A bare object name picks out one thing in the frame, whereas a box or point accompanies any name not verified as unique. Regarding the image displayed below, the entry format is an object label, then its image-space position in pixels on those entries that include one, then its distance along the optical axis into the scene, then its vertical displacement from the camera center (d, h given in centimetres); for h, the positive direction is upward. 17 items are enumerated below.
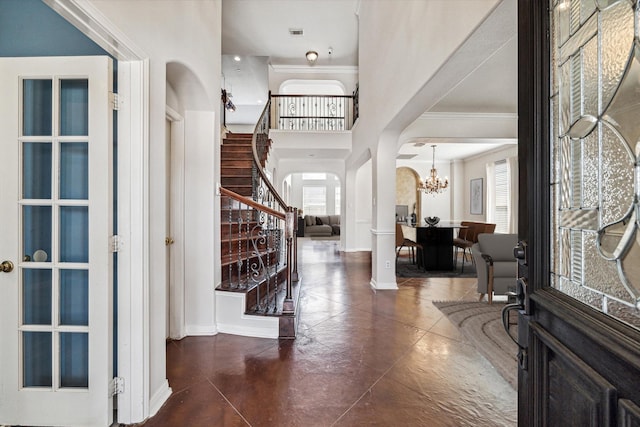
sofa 1330 -49
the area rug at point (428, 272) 590 -114
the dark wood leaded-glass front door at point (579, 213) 73 +0
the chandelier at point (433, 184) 889 +88
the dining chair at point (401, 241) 648 -57
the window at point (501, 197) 830 +49
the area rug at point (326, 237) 1253 -95
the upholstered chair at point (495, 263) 409 -65
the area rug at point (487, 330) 250 -118
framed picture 947 +55
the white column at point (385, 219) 482 -8
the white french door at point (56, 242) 173 -16
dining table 626 -70
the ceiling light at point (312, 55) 780 +398
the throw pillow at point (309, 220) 1356 -27
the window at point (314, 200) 1470 +65
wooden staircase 316 -48
